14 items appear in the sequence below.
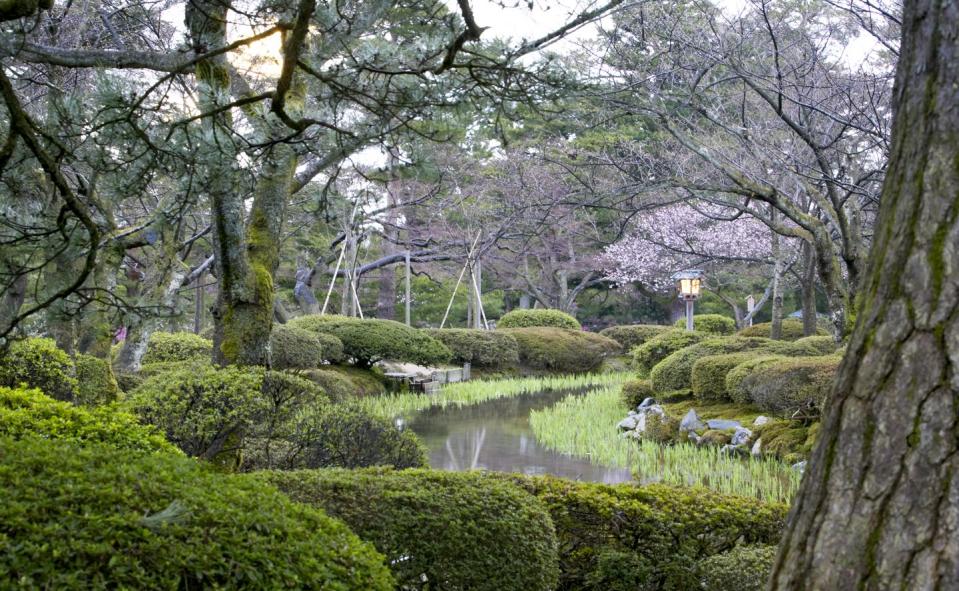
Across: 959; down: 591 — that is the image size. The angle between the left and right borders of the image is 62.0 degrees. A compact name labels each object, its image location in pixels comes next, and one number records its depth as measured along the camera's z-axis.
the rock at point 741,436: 7.71
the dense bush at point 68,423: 3.15
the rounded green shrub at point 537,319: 19.31
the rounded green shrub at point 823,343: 10.34
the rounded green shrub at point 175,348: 10.57
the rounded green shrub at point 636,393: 11.12
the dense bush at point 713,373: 9.59
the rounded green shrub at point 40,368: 5.67
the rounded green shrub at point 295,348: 10.55
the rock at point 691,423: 8.27
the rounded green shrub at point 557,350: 17.05
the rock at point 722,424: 8.16
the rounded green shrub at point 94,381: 6.64
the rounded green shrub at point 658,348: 13.02
